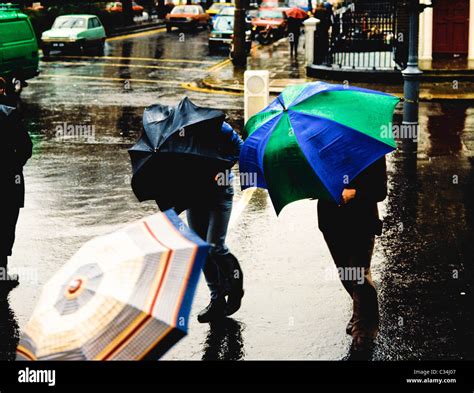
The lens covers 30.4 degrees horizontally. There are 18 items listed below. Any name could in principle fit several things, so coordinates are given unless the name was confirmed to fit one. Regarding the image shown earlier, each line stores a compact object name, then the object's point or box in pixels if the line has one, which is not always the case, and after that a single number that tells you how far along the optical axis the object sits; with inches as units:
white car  1360.7
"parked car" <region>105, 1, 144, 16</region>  2178.3
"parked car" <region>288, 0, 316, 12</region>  2001.2
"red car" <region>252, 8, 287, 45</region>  1571.1
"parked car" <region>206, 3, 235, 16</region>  2166.6
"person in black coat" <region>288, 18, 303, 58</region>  1282.0
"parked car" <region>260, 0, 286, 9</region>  1945.5
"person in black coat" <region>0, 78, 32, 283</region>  321.4
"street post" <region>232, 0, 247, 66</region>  1165.7
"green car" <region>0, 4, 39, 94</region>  860.0
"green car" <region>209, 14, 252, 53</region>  1441.9
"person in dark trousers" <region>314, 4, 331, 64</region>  1009.5
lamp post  532.1
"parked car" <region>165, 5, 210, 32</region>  1983.3
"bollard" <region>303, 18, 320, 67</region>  1000.2
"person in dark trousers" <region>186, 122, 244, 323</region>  276.4
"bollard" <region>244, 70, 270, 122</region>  622.2
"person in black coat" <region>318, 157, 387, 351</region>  252.4
